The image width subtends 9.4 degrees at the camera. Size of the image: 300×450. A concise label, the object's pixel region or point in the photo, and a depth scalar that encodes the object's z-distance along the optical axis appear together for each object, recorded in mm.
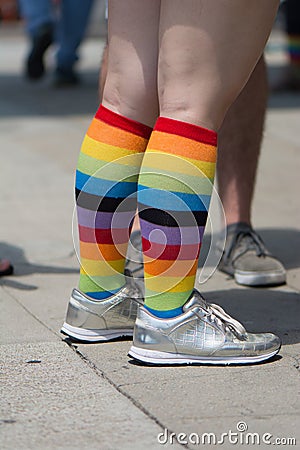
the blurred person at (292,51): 13282
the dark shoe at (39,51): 14013
